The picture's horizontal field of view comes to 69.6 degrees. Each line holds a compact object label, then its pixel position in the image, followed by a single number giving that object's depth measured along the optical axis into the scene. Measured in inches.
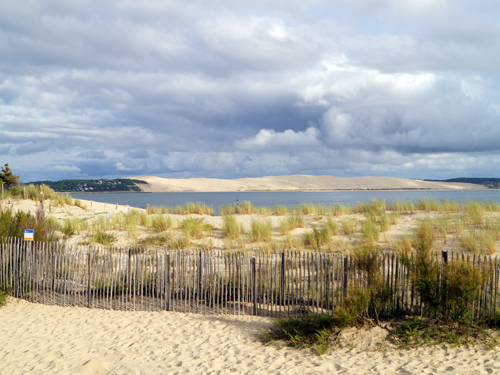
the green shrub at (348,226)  569.1
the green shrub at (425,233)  441.7
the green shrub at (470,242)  420.8
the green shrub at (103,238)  566.6
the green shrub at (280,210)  890.3
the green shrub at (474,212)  565.0
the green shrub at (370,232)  489.7
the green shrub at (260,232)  541.6
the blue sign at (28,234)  359.4
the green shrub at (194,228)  583.0
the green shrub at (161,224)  643.1
